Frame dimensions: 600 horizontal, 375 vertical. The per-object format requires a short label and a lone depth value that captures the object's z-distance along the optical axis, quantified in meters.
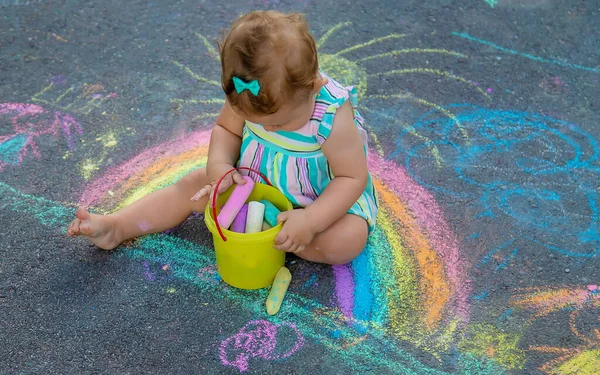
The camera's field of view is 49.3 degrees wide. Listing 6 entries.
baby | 1.61
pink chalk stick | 1.88
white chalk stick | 1.88
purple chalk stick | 1.92
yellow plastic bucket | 1.80
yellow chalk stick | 1.90
